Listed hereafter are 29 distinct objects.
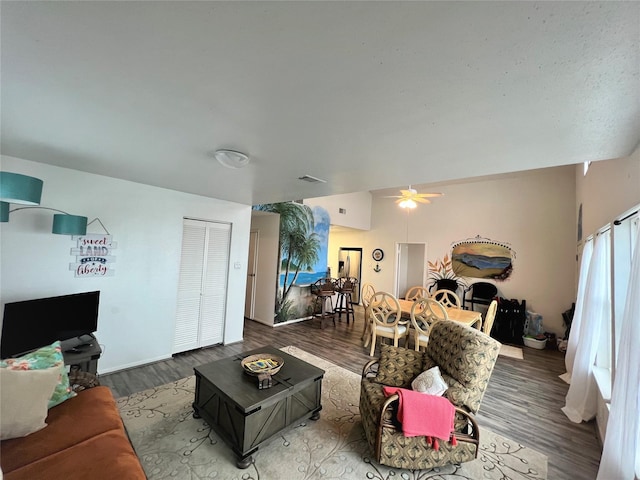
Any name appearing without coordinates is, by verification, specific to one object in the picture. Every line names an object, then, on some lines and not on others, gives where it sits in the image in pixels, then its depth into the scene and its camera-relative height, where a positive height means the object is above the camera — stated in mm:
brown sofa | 1311 -1192
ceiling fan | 4937 +1246
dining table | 4070 -898
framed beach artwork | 6070 +95
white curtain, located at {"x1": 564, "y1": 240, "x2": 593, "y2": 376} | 3531 -605
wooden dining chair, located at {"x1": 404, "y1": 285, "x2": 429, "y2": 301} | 5973 -840
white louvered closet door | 3986 -633
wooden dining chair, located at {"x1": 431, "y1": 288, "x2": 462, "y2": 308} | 5045 -912
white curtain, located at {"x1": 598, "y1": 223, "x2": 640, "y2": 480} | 1488 -811
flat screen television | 2203 -798
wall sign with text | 2963 -189
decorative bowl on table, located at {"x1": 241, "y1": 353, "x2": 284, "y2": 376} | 2273 -1089
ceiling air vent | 2789 +822
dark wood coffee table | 2002 -1317
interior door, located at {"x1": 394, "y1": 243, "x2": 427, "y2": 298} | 8164 -262
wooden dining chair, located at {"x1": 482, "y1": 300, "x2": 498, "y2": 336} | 4130 -891
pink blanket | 1872 -1159
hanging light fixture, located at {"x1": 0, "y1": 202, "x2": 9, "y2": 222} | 2182 +200
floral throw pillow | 1663 -859
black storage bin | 5410 -1265
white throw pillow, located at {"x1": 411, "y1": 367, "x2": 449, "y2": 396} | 2029 -1005
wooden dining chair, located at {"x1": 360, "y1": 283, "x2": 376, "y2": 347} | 4570 -1320
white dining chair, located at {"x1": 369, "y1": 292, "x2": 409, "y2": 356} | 4180 -1040
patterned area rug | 1918 -1652
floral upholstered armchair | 1922 -1165
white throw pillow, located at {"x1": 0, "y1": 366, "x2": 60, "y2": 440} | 1467 -983
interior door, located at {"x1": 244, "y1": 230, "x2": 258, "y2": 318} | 6199 -663
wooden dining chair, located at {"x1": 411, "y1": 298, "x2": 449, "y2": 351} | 3867 -882
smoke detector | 2123 +769
